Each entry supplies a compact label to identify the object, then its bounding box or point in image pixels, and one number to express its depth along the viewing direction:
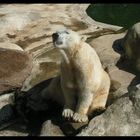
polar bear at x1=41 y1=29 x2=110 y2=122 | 6.78
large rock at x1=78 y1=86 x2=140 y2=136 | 6.06
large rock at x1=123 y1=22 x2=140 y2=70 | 8.99
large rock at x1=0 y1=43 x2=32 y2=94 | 8.57
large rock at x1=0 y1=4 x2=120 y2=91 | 9.64
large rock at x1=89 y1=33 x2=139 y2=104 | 7.89
